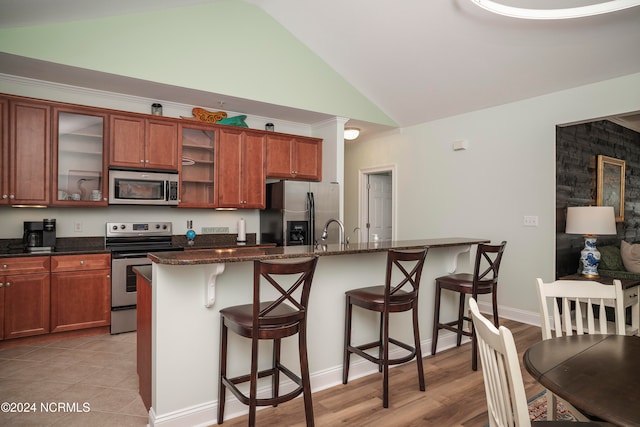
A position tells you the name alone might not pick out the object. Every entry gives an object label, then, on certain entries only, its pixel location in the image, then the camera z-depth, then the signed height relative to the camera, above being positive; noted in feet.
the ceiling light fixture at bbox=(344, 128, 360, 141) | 19.02 +4.30
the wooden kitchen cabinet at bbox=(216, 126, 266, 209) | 15.49 +2.07
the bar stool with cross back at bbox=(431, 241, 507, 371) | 9.99 -1.94
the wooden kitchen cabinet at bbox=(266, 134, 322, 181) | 16.76 +2.79
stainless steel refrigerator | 15.89 +0.27
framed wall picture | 16.44 +1.59
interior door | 22.24 +0.76
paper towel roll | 16.58 -0.61
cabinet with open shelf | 14.84 +2.09
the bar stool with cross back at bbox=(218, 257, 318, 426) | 6.30 -1.94
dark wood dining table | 3.56 -1.77
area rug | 7.66 -4.05
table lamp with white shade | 12.79 -0.28
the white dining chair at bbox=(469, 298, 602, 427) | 3.58 -1.64
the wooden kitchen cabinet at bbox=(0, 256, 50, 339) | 11.29 -2.44
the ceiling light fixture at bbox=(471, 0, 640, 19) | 8.32 +4.76
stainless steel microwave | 13.44 +1.09
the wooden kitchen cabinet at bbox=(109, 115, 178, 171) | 13.38 +2.76
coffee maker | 12.49 -0.62
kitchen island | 6.98 -2.20
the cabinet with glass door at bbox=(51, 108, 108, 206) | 12.59 +2.04
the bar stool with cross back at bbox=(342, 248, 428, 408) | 8.05 -1.99
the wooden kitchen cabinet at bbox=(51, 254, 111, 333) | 12.03 -2.46
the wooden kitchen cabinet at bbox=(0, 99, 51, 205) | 11.71 +2.00
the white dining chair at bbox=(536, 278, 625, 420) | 6.28 -1.38
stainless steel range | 12.85 -1.56
